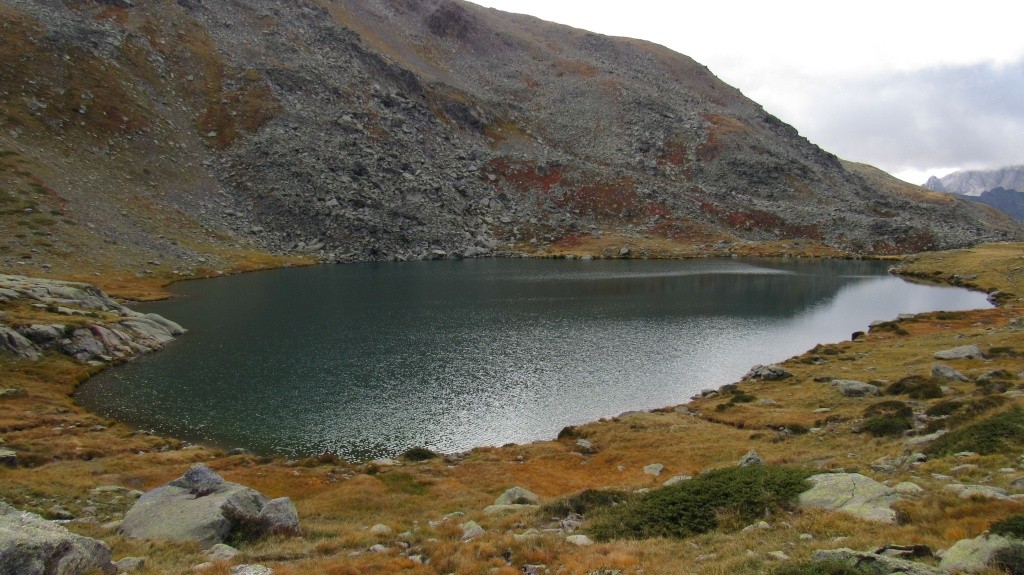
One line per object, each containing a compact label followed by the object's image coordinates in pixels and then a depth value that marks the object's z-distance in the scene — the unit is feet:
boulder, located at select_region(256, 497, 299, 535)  67.00
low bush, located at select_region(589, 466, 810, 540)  59.06
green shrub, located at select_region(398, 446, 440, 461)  120.78
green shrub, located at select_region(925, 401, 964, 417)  102.22
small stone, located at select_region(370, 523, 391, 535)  71.05
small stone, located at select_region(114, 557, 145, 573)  51.42
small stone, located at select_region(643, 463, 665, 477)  104.37
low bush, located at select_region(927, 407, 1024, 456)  67.56
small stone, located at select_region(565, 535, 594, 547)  58.32
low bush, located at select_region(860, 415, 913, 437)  97.55
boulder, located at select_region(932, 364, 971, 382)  132.26
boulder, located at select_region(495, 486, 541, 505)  86.22
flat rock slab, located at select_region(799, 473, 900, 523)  51.65
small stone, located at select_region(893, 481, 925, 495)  55.23
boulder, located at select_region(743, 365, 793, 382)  171.01
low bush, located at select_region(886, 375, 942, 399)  121.60
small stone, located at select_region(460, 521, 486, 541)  65.67
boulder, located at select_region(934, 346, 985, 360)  154.81
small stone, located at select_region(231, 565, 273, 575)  51.90
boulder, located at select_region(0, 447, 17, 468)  95.19
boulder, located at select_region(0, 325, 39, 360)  162.81
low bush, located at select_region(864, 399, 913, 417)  107.86
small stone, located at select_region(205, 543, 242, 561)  56.49
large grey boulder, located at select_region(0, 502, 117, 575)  42.88
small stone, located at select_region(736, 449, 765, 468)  80.46
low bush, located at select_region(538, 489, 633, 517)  71.82
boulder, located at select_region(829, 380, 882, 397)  135.92
